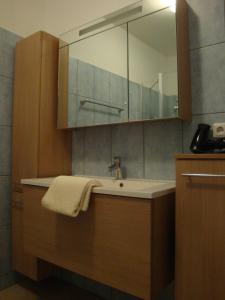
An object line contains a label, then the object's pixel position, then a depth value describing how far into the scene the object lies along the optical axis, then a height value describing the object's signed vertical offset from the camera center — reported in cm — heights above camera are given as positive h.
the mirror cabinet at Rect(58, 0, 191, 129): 134 +54
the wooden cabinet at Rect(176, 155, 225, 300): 97 -28
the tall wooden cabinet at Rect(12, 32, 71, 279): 168 +21
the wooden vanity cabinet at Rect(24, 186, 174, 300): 101 -39
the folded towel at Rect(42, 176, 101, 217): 115 -19
